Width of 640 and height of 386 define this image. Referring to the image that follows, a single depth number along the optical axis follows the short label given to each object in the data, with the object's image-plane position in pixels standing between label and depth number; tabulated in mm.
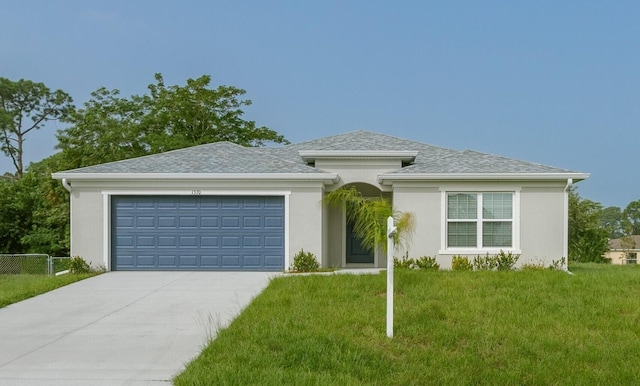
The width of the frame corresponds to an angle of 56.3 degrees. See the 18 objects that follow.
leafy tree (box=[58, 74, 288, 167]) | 32719
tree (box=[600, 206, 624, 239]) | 104819
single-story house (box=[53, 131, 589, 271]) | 16766
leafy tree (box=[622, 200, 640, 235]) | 94500
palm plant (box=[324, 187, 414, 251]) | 16781
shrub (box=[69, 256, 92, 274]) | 16641
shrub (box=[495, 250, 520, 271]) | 16391
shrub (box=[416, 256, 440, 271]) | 16453
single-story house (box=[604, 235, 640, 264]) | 47050
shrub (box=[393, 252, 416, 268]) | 16469
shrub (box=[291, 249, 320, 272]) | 16406
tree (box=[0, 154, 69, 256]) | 30203
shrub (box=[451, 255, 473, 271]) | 16328
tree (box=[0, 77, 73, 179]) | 45166
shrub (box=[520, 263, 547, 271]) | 15961
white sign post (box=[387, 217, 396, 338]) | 8102
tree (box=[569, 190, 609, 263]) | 29266
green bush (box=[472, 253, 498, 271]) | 16469
